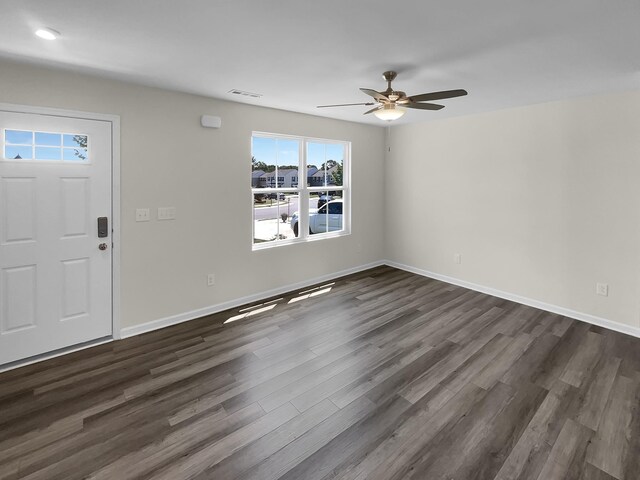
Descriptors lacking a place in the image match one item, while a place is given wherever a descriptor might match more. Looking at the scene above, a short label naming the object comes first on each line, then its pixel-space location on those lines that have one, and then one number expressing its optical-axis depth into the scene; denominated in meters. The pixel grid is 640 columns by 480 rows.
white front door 2.71
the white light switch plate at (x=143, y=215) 3.31
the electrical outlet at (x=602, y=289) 3.57
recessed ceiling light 2.07
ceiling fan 2.54
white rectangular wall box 3.60
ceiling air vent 3.42
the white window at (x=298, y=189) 4.34
